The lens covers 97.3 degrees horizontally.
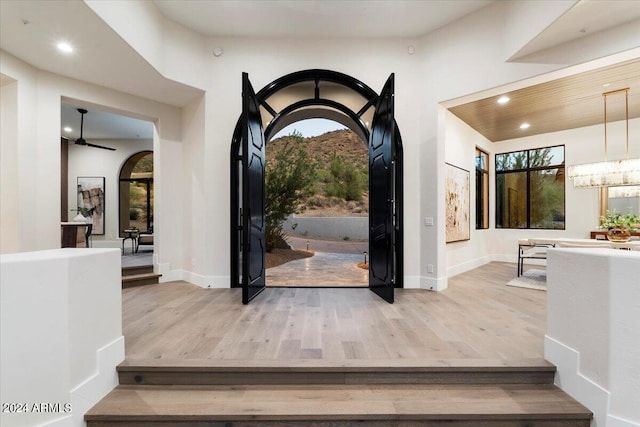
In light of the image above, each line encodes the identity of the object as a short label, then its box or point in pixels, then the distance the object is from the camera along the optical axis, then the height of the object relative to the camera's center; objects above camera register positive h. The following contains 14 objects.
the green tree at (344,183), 17.12 +1.85
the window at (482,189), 6.56 +0.56
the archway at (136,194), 8.32 +0.76
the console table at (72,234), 4.46 -0.33
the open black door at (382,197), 3.56 +0.22
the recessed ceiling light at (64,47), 3.05 +1.84
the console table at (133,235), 7.24 -0.55
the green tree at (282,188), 8.57 +0.80
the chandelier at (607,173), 4.30 +0.65
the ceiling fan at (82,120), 5.75 +2.09
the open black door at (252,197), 3.41 +0.21
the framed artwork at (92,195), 7.93 +0.54
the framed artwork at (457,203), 5.21 +0.19
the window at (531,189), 6.43 +0.57
